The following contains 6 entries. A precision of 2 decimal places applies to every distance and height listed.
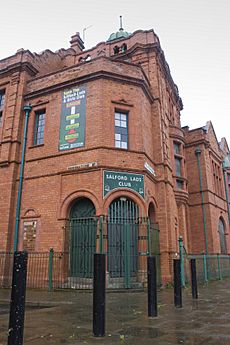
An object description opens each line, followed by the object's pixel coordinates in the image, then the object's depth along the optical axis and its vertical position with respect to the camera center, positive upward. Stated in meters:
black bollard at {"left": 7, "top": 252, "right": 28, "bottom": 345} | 3.27 -0.45
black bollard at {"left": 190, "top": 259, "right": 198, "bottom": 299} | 7.82 -0.47
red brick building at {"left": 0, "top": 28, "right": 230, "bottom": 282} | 11.52 +4.48
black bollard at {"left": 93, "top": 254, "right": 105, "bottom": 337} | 4.14 -0.51
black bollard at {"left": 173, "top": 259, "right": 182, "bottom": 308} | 6.62 -0.56
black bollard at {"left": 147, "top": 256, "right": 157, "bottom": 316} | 5.61 -0.53
